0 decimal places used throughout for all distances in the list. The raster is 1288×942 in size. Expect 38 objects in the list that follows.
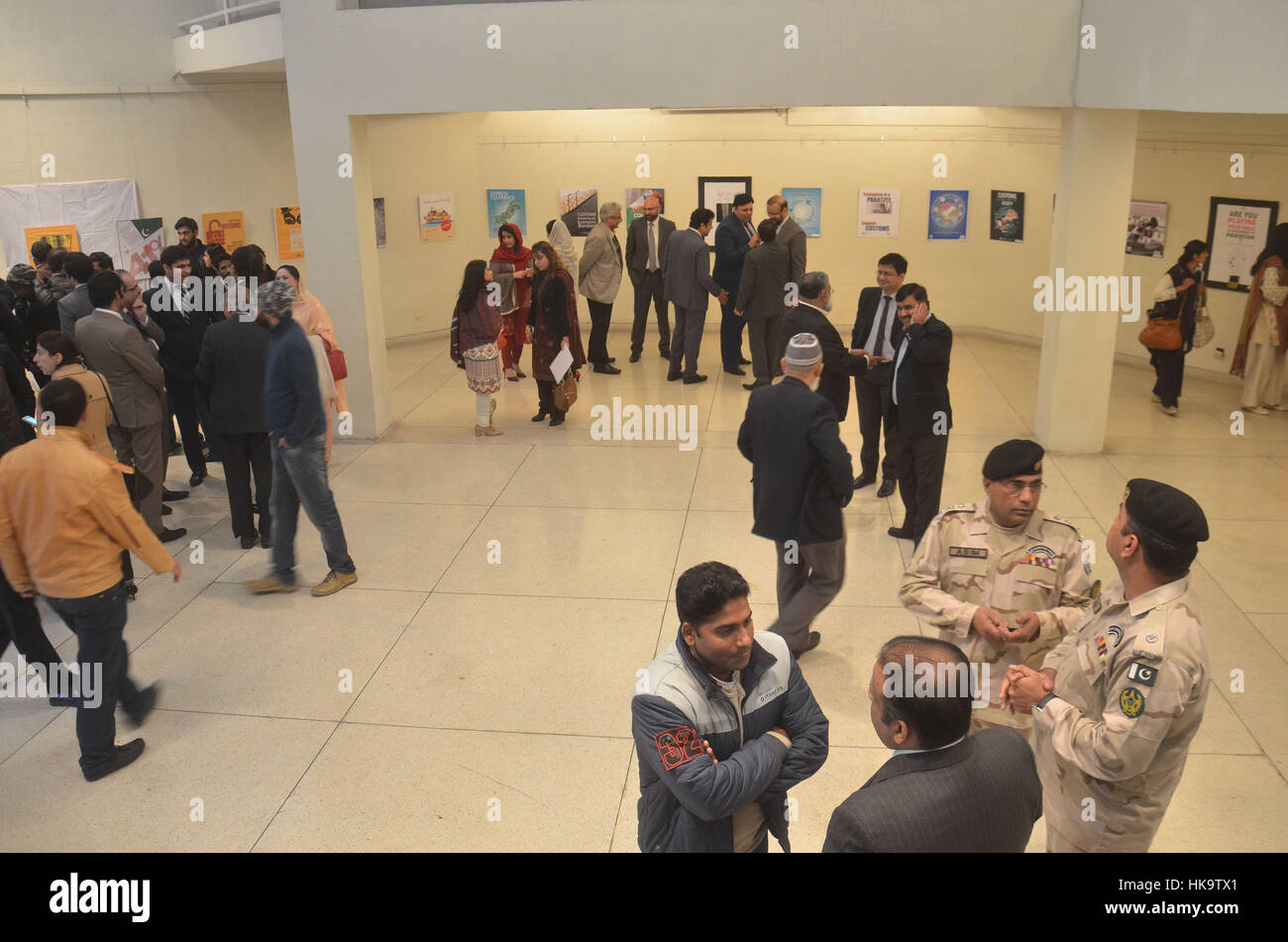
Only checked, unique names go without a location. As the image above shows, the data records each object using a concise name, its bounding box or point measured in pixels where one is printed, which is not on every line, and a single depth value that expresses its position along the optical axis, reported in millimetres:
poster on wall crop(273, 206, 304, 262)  13320
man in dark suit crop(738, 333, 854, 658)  5473
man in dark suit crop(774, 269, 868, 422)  7473
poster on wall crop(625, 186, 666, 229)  14109
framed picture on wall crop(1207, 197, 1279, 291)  10938
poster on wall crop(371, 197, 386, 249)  13375
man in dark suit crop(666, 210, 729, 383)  11680
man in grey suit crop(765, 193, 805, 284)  10898
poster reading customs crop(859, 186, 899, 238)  13828
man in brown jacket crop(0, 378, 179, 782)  4832
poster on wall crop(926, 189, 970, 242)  13703
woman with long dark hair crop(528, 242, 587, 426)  10141
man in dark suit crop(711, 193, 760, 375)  11617
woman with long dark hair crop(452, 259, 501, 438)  9711
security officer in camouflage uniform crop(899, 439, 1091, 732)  3932
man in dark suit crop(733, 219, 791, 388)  10758
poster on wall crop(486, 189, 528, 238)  14344
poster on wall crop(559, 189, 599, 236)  14195
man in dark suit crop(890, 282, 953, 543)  6852
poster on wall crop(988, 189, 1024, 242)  13211
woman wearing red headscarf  10734
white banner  11211
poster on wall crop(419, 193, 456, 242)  13883
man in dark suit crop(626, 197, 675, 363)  12578
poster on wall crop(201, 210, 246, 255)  12656
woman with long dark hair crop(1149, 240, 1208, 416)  10086
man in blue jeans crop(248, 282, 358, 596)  6574
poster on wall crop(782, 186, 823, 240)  13945
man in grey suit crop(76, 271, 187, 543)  7137
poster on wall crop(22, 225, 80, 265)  11297
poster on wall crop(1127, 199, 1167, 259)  11977
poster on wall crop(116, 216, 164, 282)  12031
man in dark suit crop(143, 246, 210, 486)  8273
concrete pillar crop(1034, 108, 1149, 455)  8797
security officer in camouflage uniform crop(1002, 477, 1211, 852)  3182
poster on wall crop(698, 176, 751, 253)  13898
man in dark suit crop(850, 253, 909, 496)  7559
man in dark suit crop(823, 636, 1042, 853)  2596
